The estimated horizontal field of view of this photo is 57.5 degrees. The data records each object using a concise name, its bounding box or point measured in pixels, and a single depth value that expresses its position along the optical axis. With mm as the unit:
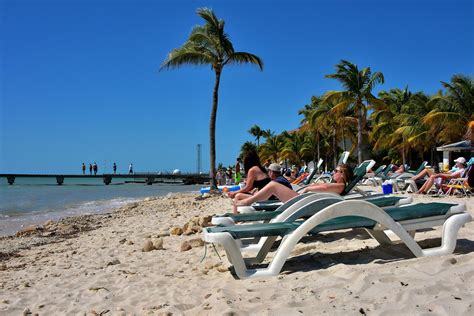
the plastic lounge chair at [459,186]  9578
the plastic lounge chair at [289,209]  4526
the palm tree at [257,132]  62681
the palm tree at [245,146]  62019
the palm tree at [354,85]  25516
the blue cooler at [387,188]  10334
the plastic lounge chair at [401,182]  12305
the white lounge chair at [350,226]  3590
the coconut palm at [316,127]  40753
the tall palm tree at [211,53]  16547
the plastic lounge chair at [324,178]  17075
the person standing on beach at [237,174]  20269
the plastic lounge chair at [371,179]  15967
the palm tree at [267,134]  59875
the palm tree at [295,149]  45531
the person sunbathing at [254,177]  6495
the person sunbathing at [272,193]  5344
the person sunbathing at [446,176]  10116
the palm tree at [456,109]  24344
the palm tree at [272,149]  52100
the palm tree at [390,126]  32438
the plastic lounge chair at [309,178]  11205
